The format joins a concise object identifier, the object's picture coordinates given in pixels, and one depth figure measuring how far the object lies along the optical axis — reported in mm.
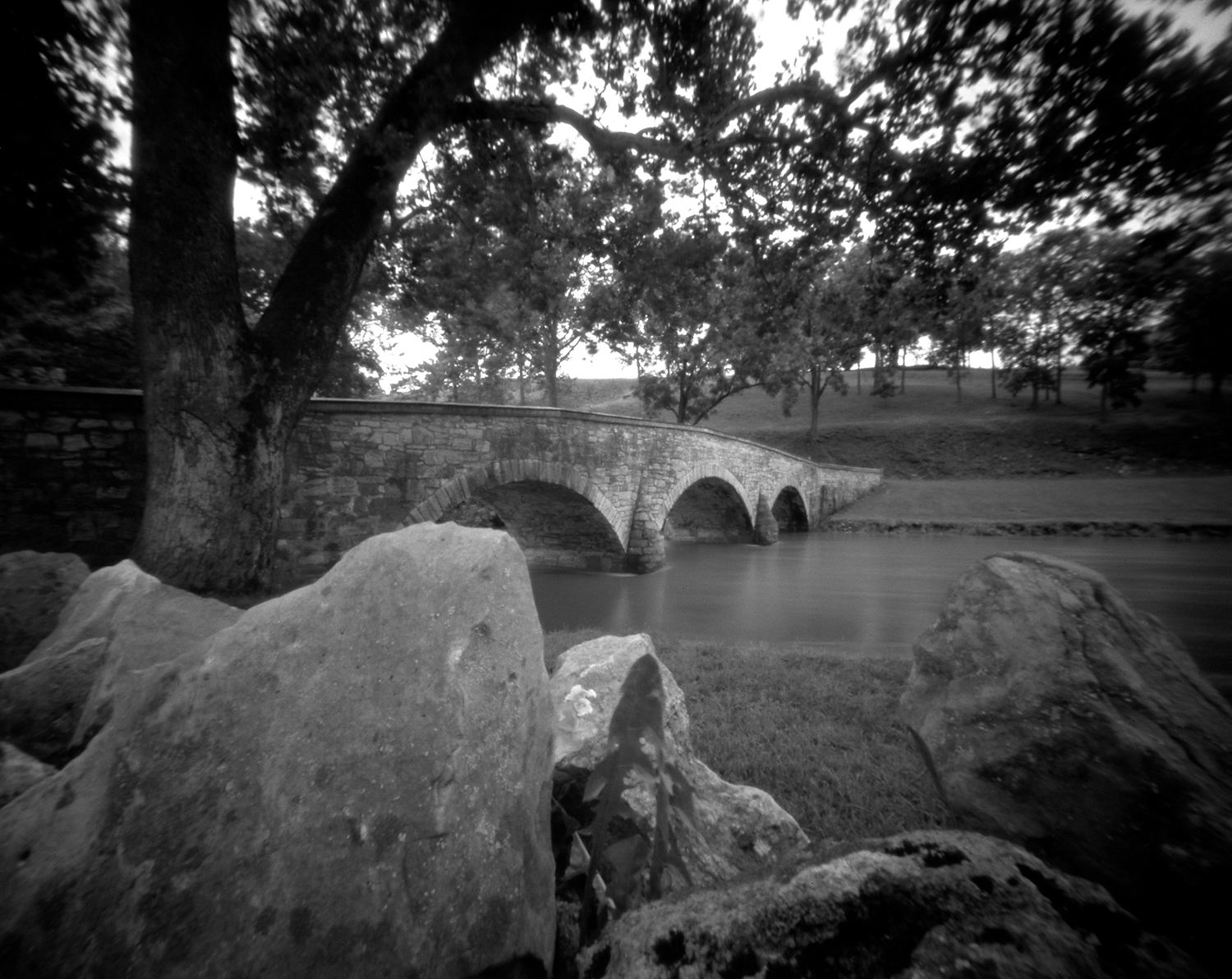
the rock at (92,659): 1858
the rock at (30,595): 2816
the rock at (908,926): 798
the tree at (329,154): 4160
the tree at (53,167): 4074
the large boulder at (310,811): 962
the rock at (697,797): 1729
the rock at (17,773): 1454
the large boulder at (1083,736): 1304
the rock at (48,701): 1870
